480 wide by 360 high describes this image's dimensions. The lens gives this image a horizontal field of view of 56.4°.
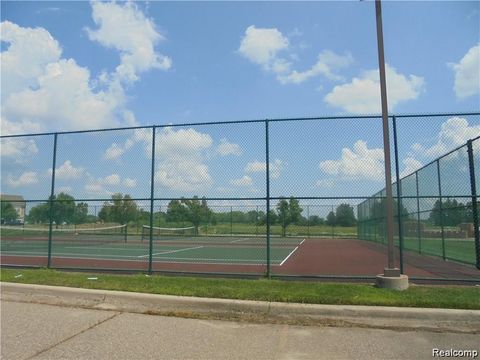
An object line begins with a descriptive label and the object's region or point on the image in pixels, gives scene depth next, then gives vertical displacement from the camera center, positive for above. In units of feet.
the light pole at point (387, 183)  28.04 +2.79
